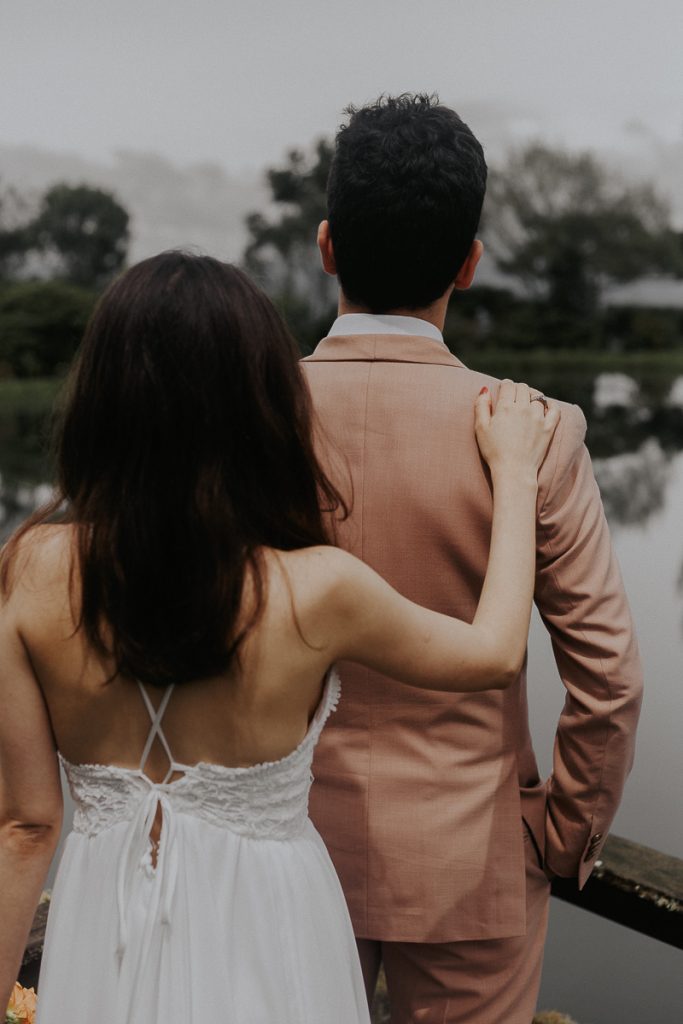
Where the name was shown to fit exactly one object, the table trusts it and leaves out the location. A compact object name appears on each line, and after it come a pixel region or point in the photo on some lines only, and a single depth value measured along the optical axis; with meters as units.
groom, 1.51
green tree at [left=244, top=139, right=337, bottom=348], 41.31
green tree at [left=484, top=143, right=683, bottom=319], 48.47
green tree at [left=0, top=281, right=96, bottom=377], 38.88
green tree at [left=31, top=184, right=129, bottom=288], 46.88
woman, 1.14
